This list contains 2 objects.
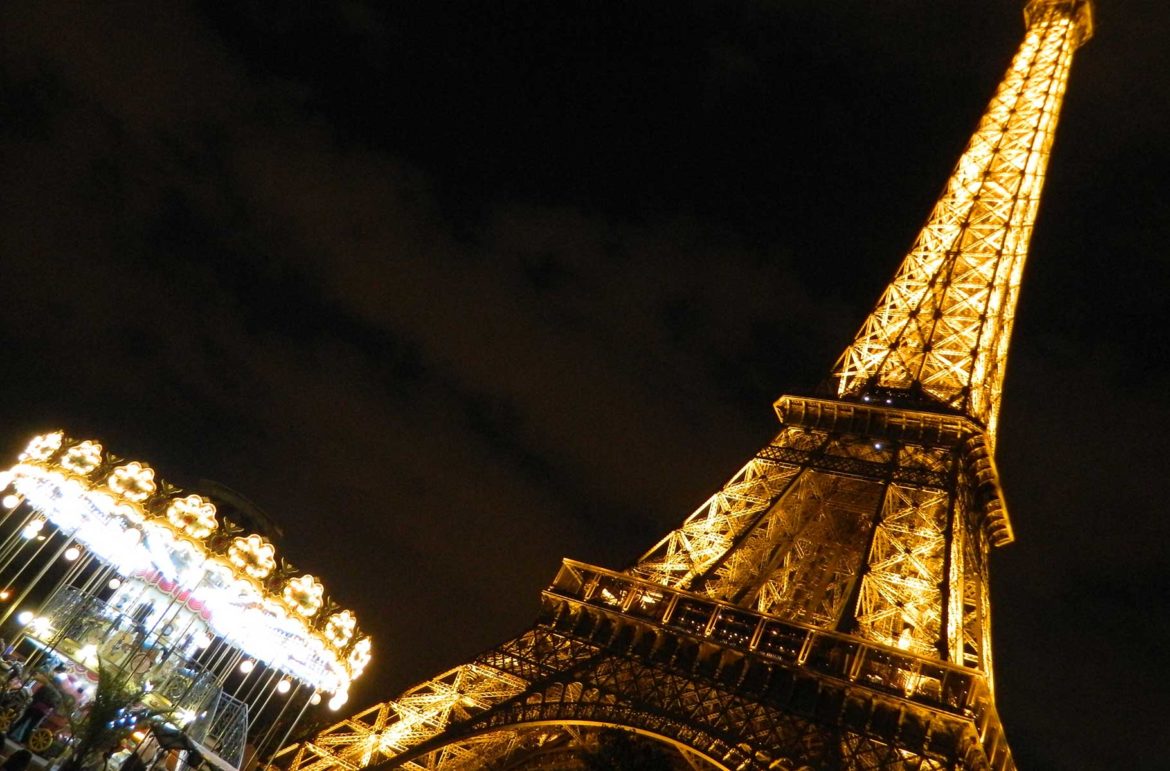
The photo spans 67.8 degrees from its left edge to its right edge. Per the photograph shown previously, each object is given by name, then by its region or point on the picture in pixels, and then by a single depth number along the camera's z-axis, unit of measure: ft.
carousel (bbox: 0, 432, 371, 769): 59.36
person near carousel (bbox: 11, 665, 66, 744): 50.83
